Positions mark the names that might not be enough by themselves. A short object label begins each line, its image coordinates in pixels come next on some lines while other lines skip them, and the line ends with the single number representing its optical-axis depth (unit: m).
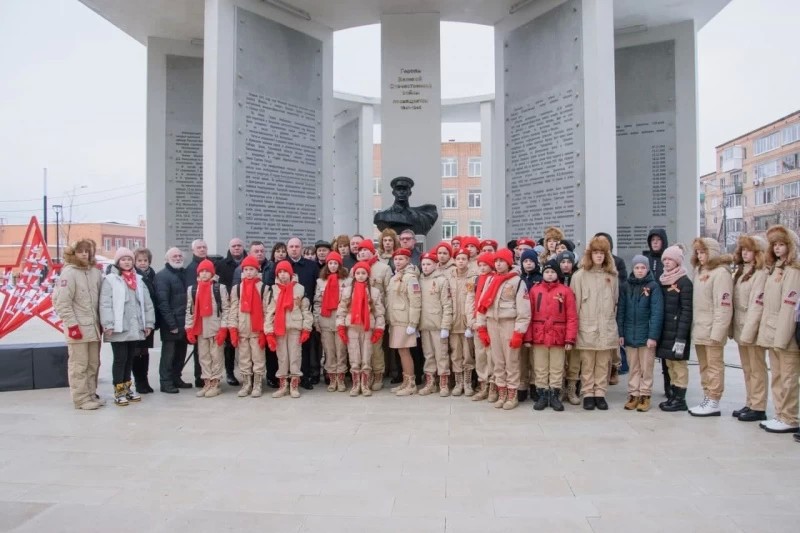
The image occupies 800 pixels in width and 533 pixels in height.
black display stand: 6.98
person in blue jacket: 5.64
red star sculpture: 8.29
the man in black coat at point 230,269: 7.24
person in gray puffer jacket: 6.14
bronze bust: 8.76
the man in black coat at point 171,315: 6.75
